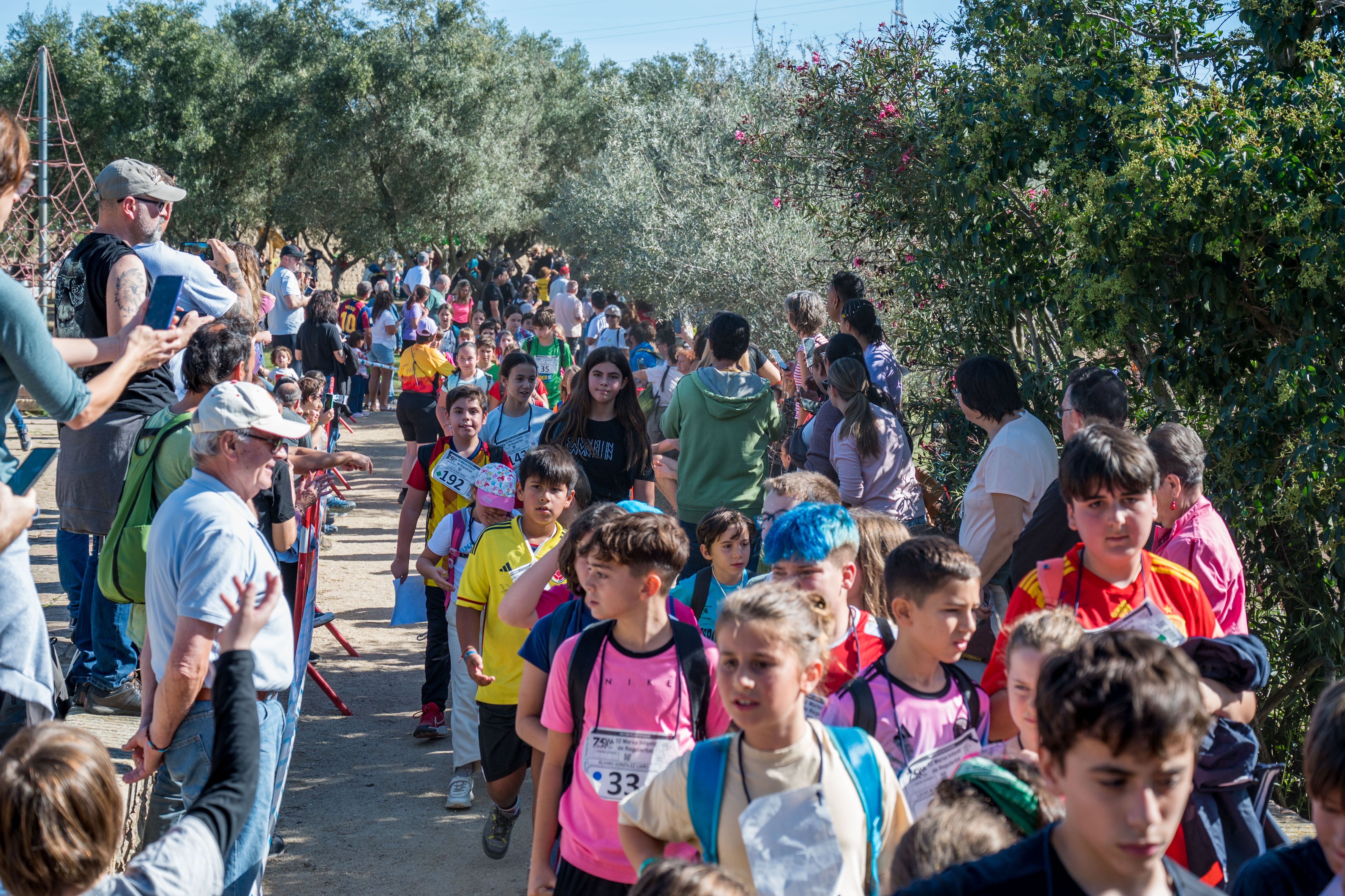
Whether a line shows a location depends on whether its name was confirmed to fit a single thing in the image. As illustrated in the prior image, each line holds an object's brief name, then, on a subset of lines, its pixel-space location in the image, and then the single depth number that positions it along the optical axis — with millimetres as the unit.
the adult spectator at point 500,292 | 23578
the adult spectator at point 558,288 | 20312
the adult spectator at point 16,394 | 2527
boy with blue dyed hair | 3244
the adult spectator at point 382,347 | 18969
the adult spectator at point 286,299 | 16094
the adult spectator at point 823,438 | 5879
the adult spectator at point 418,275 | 22219
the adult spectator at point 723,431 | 6230
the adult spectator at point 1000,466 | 4531
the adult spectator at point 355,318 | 19828
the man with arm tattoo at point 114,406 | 4719
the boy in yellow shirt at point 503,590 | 4637
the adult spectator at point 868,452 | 5637
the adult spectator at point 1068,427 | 3809
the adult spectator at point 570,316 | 19156
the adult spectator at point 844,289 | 7242
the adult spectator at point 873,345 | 6586
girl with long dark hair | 5953
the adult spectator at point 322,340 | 14484
